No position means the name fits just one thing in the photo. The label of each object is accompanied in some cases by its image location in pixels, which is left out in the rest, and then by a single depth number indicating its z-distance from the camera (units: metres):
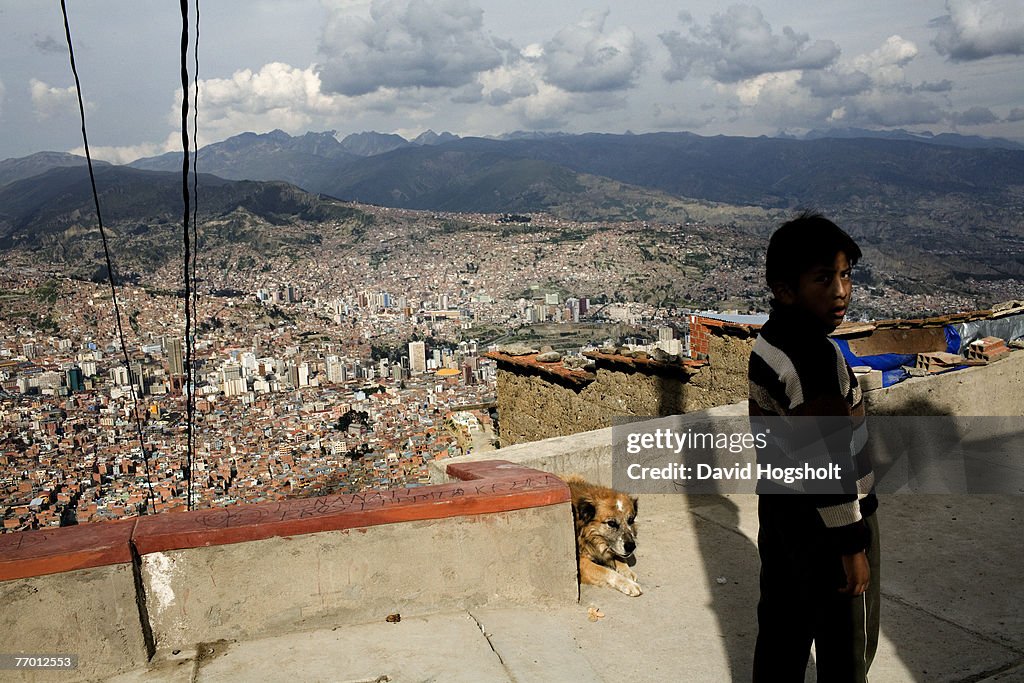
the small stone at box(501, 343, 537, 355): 10.58
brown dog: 3.54
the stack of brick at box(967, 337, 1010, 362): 6.30
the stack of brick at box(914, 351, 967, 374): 6.44
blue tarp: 7.16
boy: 1.96
